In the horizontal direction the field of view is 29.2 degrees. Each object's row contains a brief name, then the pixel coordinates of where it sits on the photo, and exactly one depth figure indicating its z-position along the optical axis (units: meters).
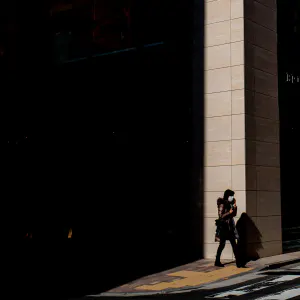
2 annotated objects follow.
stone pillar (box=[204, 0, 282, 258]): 15.98
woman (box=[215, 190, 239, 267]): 14.66
